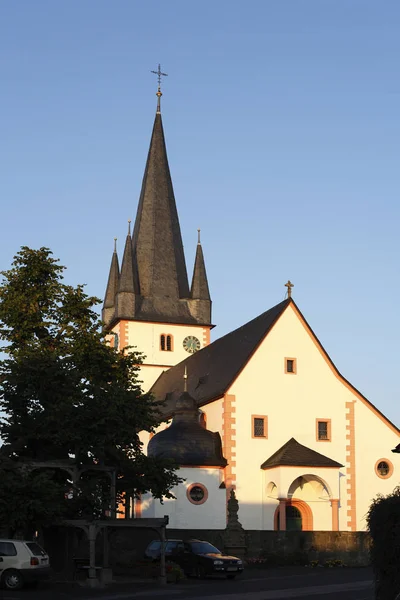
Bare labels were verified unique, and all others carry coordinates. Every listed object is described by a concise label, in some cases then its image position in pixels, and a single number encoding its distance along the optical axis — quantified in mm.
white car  24219
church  42969
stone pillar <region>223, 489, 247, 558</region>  36000
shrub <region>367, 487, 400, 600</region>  15109
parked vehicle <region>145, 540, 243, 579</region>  29438
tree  27891
